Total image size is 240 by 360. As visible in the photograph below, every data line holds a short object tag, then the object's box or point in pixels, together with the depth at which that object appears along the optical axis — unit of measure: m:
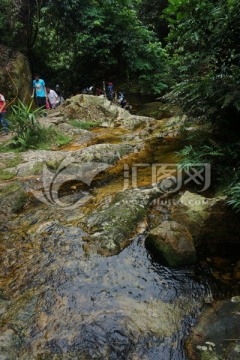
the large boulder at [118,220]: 3.75
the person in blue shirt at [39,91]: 10.60
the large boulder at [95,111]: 10.41
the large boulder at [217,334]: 2.27
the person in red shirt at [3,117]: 8.41
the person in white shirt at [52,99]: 12.09
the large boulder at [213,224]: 3.62
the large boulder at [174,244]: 3.31
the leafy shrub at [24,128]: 7.62
